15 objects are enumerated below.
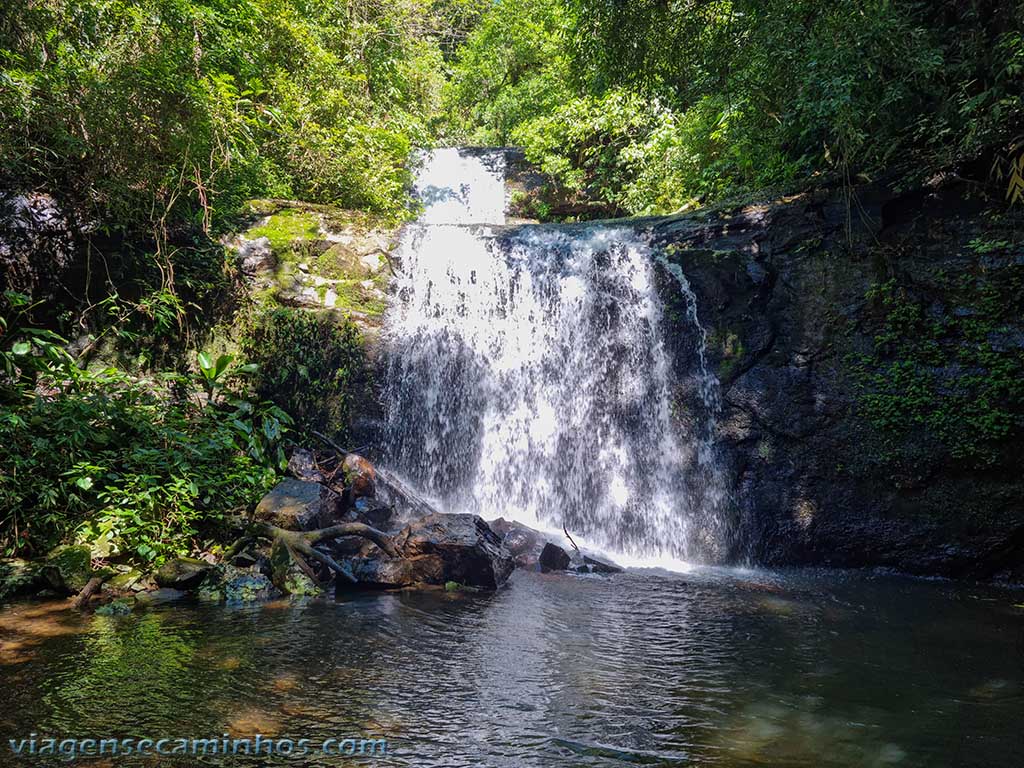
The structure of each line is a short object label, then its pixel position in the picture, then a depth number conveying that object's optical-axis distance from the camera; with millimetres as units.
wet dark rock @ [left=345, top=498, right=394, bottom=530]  7500
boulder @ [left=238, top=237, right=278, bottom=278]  9758
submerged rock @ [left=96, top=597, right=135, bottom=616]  5078
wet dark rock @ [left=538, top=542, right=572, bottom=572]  7184
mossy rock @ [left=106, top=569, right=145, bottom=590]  5629
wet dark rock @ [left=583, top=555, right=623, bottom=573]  7207
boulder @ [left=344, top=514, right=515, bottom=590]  6156
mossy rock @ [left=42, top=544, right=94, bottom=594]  5457
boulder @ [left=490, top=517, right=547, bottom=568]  7340
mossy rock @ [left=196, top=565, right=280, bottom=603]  5673
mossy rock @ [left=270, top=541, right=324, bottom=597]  5836
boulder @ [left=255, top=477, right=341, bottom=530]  6598
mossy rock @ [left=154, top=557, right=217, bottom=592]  5773
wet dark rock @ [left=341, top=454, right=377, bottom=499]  7980
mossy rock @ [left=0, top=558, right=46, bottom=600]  5383
